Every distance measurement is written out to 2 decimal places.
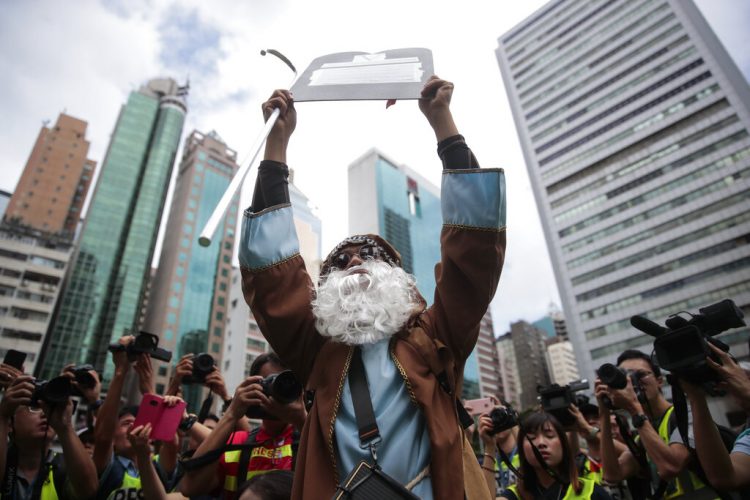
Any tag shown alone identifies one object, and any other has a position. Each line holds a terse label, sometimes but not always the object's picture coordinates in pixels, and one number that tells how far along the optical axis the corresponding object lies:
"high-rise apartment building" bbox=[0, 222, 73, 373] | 40.31
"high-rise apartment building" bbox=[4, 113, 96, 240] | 52.78
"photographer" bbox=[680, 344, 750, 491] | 2.18
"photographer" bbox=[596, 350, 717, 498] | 2.63
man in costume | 1.46
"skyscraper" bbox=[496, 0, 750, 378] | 39.06
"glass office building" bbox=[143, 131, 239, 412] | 52.41
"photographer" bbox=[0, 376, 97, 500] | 2.69
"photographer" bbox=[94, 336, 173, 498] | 3.04
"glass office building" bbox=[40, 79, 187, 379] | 48.59
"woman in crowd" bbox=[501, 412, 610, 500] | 3.13
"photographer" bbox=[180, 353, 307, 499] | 2.43
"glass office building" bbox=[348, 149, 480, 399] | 73.00
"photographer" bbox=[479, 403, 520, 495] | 3.26
